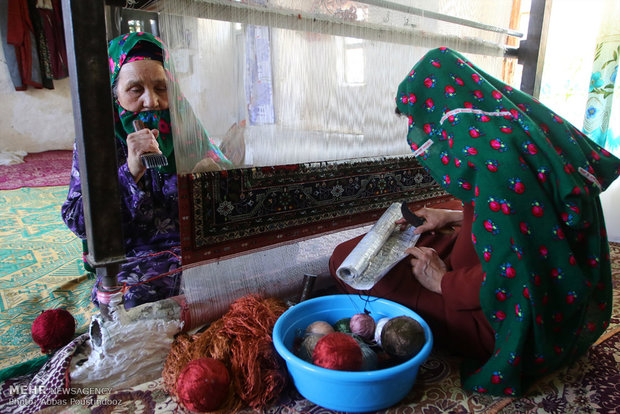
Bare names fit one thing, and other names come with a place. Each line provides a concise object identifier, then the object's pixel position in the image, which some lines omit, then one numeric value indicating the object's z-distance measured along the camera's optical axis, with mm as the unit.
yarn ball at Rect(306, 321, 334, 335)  1188
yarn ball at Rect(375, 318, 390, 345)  1212
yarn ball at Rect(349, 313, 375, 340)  1232
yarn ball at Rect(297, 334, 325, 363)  1121
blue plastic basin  990
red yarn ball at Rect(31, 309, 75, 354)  1263
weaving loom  1133
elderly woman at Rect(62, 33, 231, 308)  1341
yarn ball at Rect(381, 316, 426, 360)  1094
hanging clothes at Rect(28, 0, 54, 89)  5270
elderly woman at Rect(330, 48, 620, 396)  1009
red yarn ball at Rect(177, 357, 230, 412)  1013
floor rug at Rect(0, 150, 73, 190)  4012
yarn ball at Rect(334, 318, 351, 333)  1263
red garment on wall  5062
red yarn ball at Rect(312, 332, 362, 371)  1019
